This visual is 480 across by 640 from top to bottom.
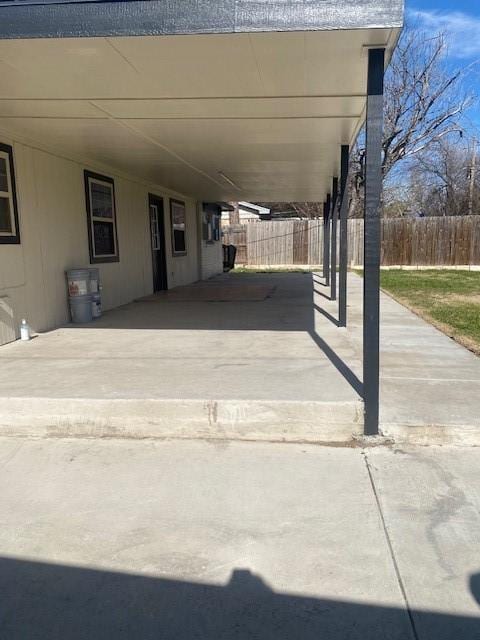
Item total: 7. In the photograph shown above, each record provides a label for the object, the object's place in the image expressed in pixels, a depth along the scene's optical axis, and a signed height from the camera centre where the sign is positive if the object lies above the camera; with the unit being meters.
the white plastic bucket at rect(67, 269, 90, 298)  8.16 -0.52
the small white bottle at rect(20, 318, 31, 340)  6.91 -1.07
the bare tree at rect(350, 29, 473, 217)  25.89 +6.36
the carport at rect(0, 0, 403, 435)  3.53 +1.47
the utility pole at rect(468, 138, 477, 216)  32.88 +3.83
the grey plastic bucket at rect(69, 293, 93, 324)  8.37 -0.96
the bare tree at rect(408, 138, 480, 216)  34.78 +4.07
